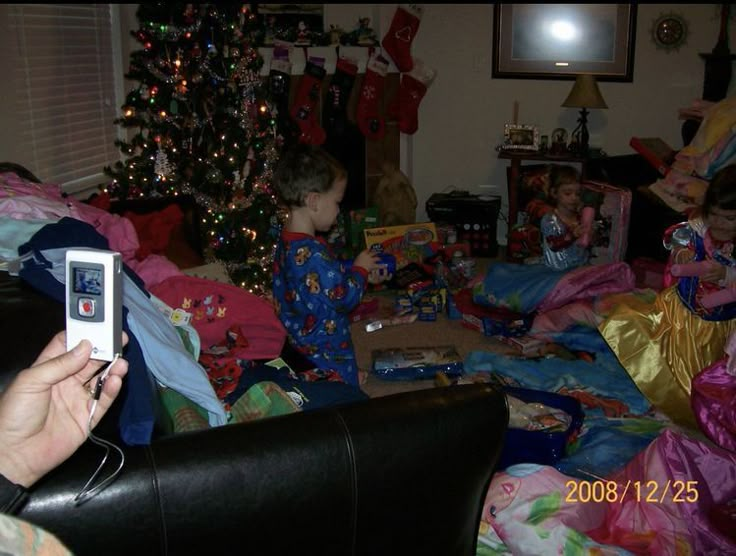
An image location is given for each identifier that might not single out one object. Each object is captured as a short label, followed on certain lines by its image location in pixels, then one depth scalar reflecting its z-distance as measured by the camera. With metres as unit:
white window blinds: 3.86
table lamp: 4.93
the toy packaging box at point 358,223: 5.06
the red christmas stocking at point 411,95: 5.54
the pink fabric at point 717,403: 2.59
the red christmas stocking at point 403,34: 5.41
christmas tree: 3.86
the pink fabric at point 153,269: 2.62
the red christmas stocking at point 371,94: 5.39
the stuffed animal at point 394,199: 5.28
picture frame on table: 5.27
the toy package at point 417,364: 3.38
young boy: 2.64
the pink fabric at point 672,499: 2.06
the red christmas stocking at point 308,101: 5.11
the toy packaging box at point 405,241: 4.72
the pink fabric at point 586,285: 3.84
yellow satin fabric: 2.96
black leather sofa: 1.26
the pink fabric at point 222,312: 2.49
